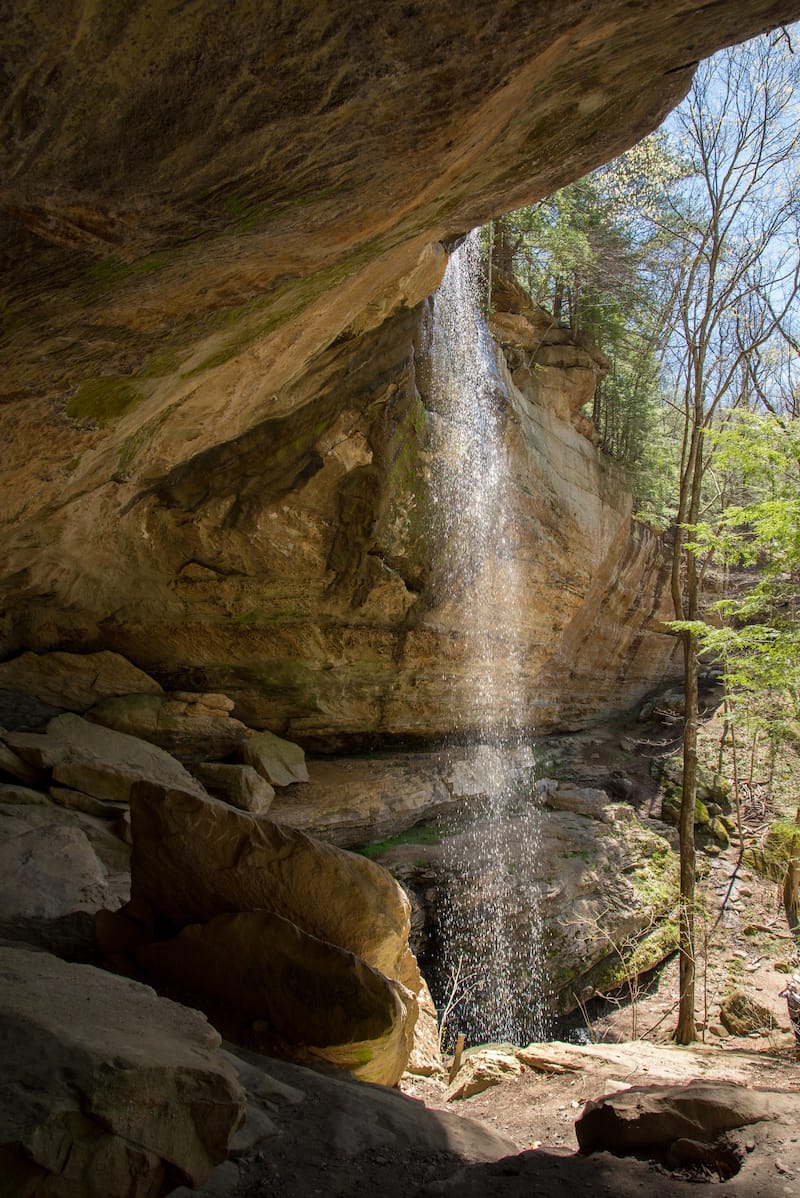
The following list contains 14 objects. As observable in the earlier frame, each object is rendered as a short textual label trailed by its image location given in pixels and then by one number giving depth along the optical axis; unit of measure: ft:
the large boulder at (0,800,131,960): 17.34
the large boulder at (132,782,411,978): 16.62
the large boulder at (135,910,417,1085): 14.83
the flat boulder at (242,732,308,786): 39.55
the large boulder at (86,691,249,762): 36.70
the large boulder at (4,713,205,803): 30.30
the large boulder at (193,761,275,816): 36.01
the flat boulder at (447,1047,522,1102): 24.06
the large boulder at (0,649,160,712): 35.58
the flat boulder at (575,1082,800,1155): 11.98
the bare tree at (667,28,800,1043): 31.22
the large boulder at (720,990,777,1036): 31.42
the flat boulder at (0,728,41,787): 29.63
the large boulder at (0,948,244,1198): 7.60
